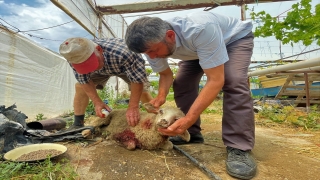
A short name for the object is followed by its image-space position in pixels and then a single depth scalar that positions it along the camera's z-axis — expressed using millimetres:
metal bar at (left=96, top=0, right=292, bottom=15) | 5566
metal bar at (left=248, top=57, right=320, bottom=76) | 2418
